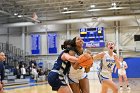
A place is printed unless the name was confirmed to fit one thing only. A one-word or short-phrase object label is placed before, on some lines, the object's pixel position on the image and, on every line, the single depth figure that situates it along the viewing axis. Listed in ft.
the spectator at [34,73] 83.28
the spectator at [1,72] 27.40
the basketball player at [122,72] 53.78
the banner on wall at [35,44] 102.89
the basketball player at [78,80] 19.92
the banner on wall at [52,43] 100.99
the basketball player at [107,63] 23.93
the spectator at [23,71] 82.17
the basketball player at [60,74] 16.76
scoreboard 92.02
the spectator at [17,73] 81.35
